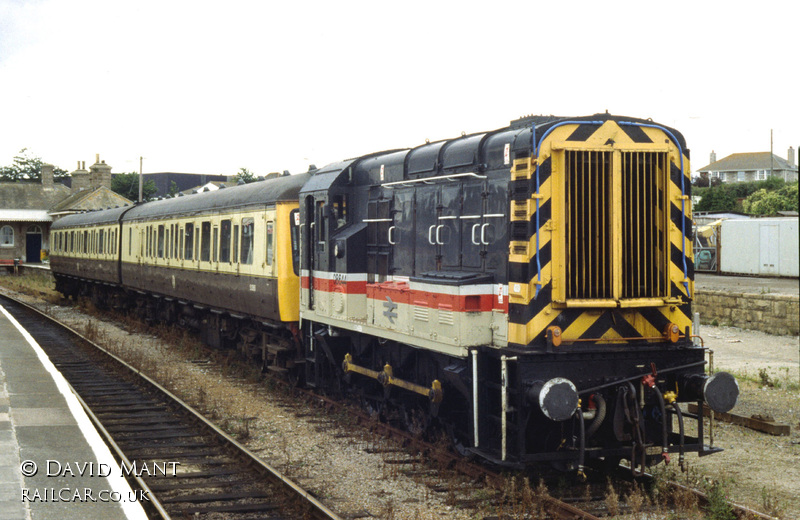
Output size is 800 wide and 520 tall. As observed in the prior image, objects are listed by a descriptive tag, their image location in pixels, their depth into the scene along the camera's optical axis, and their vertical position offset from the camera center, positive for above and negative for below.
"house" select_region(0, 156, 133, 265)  63.50 +4.26
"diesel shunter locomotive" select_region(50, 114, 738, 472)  7.71 -0.40
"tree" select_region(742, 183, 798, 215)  53.38 +3.85
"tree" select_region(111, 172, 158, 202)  94.62 +8.58
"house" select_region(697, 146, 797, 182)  90.50 +10.45
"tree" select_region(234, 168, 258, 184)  96.31 +10.27
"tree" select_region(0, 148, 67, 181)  111.00 +12.38
